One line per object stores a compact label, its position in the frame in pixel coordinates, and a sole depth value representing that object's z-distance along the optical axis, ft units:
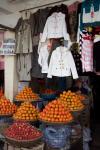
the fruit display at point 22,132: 7.37
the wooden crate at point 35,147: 7.54
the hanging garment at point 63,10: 10.30
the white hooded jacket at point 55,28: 10.30
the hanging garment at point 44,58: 10.91
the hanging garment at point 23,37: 11.32
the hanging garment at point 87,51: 9.80
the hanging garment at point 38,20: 10.99
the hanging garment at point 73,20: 10.19
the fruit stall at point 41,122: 7.48
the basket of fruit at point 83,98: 10.83
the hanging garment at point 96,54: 9.80
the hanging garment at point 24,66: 11.56
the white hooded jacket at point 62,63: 10.34
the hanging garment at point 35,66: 11.32
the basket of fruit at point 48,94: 11.64
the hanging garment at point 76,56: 10.45
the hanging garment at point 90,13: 9.69
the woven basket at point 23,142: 7.23
